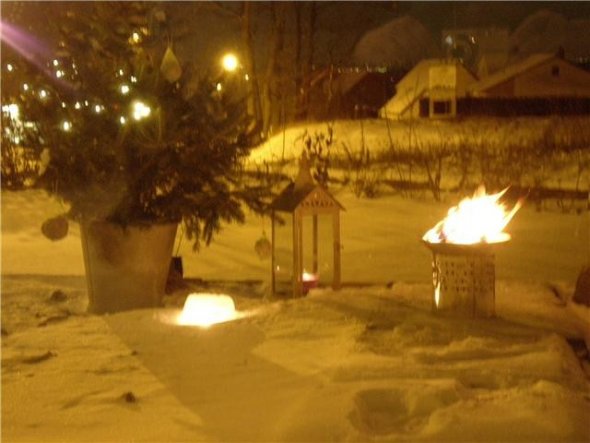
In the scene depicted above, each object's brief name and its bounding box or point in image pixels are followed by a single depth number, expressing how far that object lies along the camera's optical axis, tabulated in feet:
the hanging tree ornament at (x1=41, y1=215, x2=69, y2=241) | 24.97
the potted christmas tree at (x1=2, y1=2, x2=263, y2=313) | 23.24
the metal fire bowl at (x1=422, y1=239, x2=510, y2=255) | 20.63
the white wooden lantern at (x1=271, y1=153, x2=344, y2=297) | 24.03
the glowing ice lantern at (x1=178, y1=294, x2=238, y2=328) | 21.08
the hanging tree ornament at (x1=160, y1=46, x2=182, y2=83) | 23.08
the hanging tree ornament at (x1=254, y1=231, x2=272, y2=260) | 25.17
